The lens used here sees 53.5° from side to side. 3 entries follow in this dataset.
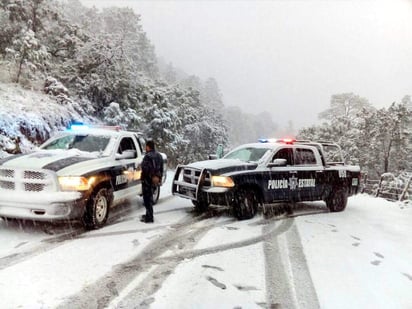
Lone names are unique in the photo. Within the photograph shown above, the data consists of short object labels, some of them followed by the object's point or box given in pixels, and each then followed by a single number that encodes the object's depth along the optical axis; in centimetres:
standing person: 787
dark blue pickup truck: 863
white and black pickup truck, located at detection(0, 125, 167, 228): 650
